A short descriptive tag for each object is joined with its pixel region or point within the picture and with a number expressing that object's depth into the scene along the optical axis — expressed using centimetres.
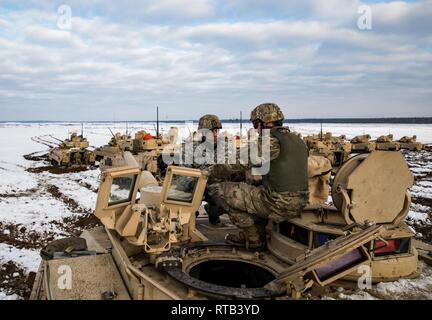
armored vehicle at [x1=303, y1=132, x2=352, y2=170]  2695
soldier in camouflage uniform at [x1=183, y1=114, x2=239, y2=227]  630
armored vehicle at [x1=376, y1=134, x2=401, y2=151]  3376
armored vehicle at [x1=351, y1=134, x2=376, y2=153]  3481
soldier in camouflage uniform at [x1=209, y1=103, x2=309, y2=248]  465
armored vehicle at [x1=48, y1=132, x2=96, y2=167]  2442
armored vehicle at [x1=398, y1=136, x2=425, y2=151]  3759
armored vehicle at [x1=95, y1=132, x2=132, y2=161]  2539
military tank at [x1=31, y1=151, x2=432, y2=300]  361
